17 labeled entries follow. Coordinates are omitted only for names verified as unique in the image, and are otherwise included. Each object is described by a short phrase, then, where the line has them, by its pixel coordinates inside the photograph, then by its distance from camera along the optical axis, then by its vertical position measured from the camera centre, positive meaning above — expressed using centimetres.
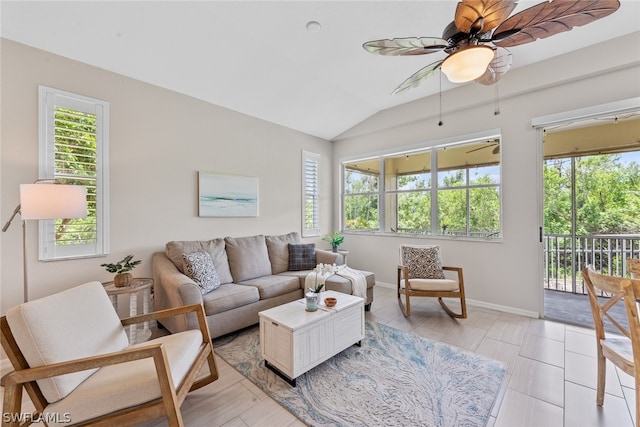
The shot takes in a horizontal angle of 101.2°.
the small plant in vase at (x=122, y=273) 239 -53
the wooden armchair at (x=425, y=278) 311 -81
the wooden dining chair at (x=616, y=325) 131 -65
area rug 168 -127
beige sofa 254 -77
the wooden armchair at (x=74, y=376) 121 -82
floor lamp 190 +11
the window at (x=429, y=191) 367 +38
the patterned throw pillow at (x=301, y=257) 387 -62
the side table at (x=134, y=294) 230 -71
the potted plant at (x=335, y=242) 452 -46
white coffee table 197 -97
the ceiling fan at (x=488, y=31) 141 +114
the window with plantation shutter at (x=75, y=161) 241 +54
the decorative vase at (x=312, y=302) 226 -75
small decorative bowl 232 -77
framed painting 352 +29
